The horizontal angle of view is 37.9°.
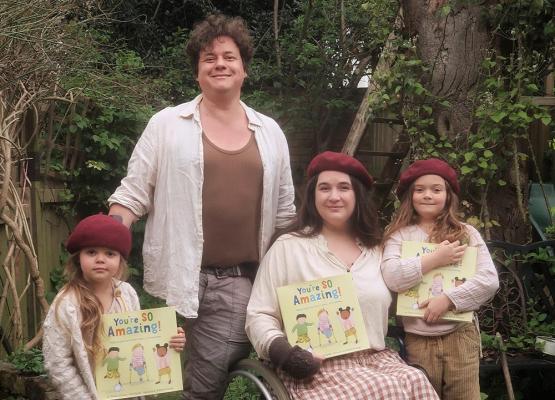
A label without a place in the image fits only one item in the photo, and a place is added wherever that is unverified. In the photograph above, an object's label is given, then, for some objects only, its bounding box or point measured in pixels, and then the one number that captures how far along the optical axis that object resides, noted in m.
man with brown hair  3.03
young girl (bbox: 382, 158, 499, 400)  3.14
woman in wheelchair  2.92
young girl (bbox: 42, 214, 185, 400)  2.70
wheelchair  2.85
